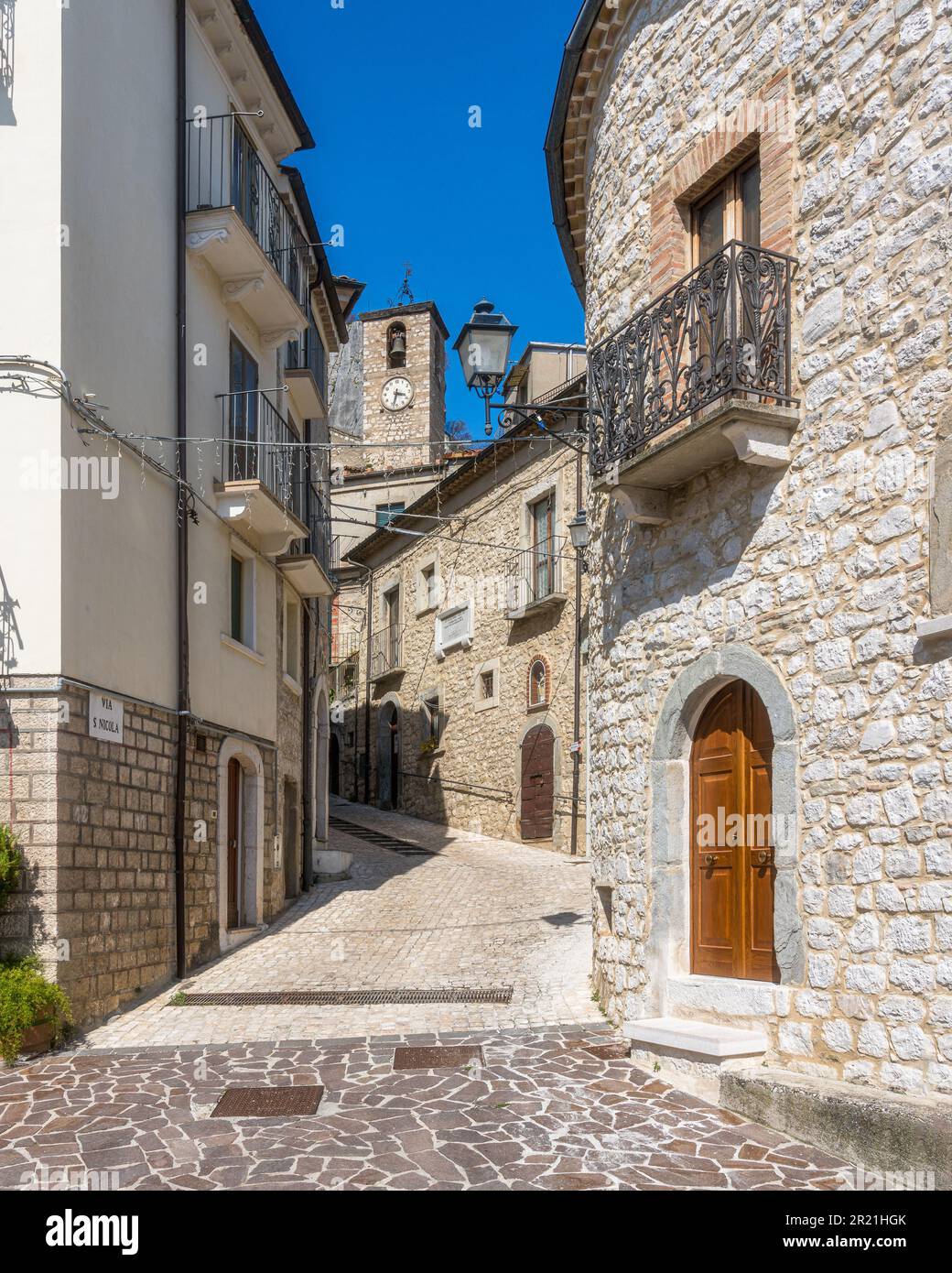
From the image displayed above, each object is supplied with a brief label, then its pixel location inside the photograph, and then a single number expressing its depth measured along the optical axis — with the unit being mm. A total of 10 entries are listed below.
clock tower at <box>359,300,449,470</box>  37469
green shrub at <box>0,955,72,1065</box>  7488
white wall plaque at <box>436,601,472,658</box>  22438
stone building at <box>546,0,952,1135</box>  5707
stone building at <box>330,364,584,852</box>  18859
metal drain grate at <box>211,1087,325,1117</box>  6367
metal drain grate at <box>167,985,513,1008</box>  9492
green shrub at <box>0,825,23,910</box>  7844
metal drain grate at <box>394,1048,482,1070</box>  7414
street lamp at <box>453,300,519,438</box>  9742
